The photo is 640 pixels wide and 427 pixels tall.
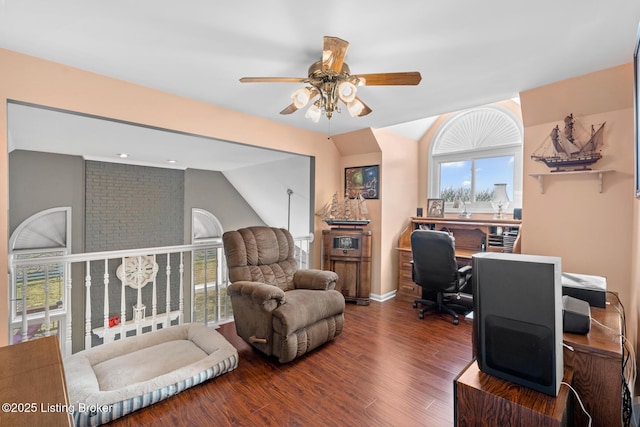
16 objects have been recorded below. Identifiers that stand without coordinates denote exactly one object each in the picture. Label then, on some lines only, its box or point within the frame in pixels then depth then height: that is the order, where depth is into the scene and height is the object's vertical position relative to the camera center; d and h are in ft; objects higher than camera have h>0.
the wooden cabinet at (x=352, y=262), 12.46 -2.08
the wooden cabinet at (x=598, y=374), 3.76 -2.16
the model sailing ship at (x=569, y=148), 7.62 +1.91
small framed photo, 13.48 +0.36
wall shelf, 7.47 +1.19
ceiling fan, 5.51 +2.81
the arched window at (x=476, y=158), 11.65 +2.59
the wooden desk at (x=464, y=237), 11.00 -0.92
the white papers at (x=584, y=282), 5.48 -1.34
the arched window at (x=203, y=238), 20.78 -1.89
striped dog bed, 5.41 -3.58
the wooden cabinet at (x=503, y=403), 3.31 -2.30
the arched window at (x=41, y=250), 15.02 -2.01
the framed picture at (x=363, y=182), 12.97 +1.59
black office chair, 10.01 -1.93
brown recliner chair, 7.43 -2.42
